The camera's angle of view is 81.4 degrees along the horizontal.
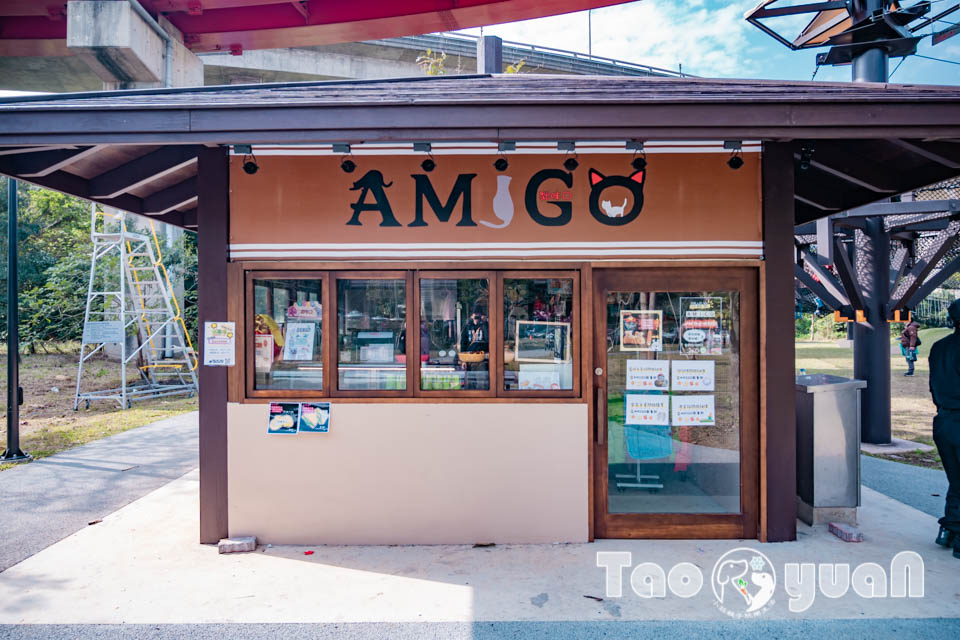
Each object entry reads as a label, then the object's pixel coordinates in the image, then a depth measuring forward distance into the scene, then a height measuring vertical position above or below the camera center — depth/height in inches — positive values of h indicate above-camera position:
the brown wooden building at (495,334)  175.3 -2.2
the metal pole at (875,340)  315.6 -8.5
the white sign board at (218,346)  176.4 -5.5
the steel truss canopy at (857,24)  321.4 +180.4
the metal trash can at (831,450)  186.2 -42.0
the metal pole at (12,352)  282.7 -11.2
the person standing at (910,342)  652.1 -20.5
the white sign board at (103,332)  409.1 -2.0
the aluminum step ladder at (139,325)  429.7 +3.1
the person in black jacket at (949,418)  165.2 -28.0
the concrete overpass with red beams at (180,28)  375.2 +232.8
